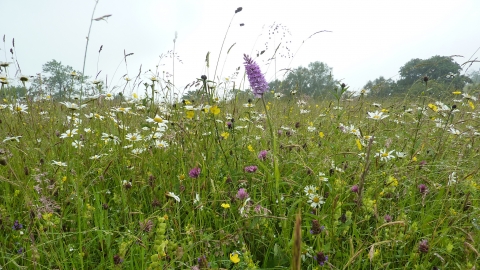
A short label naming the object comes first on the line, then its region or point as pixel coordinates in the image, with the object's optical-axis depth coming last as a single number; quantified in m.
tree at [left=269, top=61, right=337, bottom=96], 30.07
